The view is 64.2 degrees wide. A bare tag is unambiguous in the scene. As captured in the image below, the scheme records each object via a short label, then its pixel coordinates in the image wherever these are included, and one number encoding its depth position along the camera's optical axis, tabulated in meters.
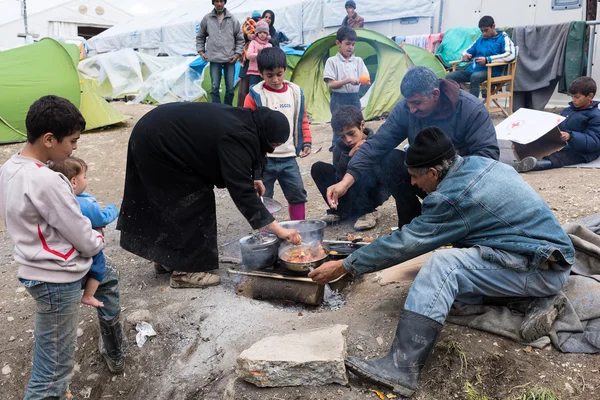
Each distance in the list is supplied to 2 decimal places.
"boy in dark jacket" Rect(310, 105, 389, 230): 4.43
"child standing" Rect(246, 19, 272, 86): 8.03
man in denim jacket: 2.31
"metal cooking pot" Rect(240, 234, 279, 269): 3.48
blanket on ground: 2.48
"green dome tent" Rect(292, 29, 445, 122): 9.25
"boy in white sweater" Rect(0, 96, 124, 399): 2.04
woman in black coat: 3.01
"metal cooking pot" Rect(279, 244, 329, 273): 3.25
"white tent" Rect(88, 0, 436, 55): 12.15
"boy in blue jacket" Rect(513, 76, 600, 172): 5.73
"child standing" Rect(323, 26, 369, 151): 7.00
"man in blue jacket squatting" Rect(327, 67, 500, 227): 3.61
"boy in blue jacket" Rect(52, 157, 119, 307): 2.42
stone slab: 2.34
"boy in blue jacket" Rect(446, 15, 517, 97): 8.01
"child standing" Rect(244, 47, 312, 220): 4.23
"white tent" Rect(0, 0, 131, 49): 28.62
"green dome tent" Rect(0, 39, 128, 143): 8.78
